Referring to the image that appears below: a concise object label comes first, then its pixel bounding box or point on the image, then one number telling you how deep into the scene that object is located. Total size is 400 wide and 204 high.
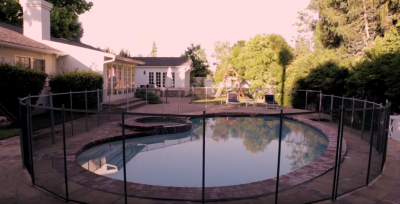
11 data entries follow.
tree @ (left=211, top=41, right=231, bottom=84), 47.01
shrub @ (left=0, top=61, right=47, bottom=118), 8.98
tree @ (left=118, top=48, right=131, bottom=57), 38.56
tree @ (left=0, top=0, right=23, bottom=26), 18.16
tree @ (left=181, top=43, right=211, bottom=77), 34.00
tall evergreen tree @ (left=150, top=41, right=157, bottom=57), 85.25
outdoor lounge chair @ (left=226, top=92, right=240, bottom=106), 16.51
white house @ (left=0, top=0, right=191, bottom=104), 11.51
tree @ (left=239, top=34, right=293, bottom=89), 20.94
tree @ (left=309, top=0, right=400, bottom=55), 15.37
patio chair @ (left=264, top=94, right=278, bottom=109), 15.72
